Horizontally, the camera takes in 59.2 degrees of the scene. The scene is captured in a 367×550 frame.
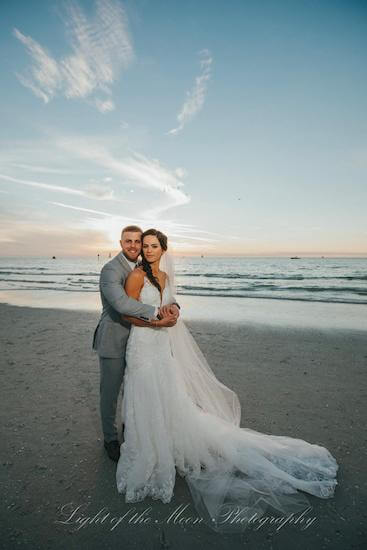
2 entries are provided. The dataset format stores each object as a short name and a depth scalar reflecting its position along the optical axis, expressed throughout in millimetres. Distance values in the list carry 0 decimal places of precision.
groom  3592
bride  3000
